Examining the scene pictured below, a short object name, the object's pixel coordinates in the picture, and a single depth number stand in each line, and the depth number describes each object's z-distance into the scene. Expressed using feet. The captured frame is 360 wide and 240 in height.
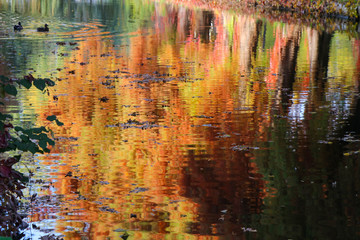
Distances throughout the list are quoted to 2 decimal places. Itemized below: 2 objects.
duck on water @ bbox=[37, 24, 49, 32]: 155.64
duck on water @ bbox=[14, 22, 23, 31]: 155.84
